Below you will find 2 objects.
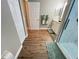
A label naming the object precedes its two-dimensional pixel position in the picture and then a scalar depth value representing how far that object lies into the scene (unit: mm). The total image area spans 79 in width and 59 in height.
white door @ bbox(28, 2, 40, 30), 2659
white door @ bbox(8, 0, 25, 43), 983
